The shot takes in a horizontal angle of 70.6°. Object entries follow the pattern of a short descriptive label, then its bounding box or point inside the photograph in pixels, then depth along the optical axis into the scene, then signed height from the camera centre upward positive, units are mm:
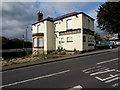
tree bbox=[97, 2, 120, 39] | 18612 +6655
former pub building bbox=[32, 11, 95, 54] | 15797 +2478
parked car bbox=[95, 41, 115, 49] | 20840 -218
